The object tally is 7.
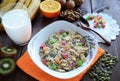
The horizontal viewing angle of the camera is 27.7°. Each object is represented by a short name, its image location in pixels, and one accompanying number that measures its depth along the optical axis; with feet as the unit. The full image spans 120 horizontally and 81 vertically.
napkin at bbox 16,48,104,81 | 2.60
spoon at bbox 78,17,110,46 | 3.09
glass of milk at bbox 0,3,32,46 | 2.83
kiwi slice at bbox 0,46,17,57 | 2.71
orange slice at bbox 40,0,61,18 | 3.15
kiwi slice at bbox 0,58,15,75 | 2.60
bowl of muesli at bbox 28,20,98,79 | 2.60
